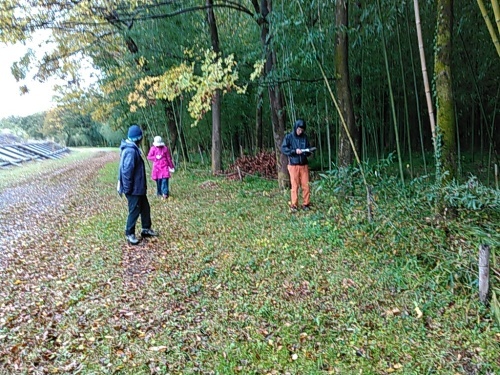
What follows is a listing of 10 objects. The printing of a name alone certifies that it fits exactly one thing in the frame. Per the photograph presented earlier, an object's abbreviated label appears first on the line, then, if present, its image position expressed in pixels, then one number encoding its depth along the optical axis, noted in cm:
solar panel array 1718
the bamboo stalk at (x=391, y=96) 378
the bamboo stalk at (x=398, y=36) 461
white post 241
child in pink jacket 676
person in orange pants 517
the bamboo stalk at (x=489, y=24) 241
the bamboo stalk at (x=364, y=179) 359
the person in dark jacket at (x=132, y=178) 420
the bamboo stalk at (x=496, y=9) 219
